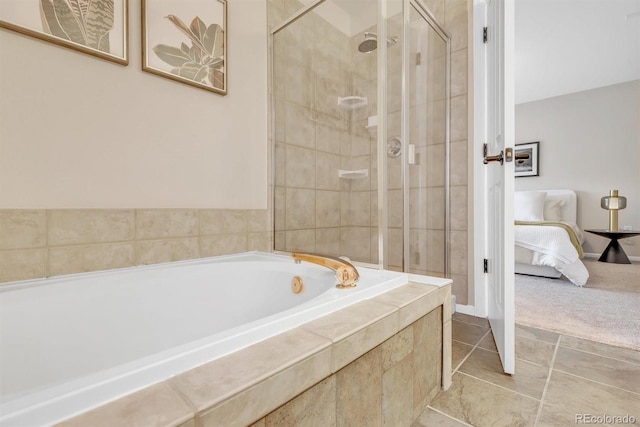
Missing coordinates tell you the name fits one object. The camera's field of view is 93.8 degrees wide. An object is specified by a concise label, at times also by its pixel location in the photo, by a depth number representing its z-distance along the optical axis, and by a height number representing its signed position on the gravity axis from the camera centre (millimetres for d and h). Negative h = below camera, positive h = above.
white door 1254 +159
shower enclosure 1699 +514
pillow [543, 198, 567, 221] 4254 -3
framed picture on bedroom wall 4762 +753
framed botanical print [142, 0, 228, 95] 1355 +835
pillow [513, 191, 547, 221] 3953 +41
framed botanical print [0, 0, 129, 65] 1036 +707
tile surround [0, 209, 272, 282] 1047 -112
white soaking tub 457 -298
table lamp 3857 +43
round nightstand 3709 -524
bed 2729 -408
